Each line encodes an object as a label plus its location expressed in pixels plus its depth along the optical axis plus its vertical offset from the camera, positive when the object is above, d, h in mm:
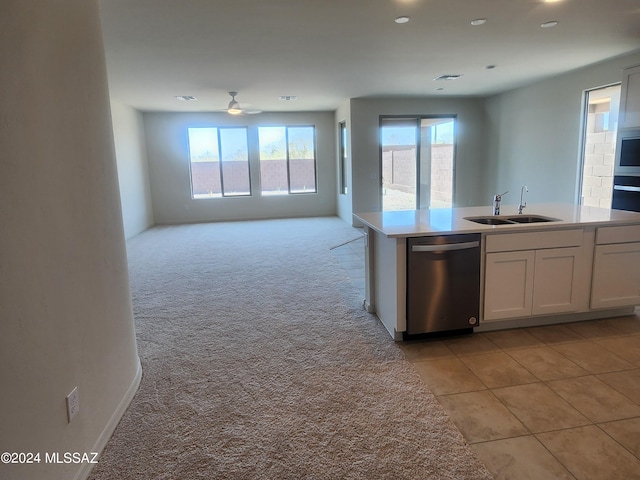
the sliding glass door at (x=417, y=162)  8133 +97
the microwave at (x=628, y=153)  4355 +88
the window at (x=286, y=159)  9578 +260
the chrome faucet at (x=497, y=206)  3493 -374
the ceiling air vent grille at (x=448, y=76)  5840 +1320
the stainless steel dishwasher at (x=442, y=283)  2848 -855
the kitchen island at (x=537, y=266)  2947 -792
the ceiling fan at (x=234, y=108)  6645 +1053
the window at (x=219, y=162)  9375 +240
